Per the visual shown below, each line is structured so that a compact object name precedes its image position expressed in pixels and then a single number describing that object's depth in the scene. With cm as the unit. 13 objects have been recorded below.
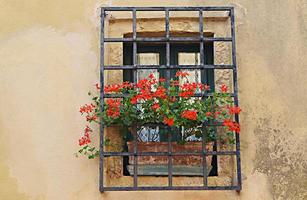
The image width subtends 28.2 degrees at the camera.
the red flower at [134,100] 417
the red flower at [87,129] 435
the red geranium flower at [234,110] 422
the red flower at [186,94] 420
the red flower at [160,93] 418
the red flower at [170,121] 414
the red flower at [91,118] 432
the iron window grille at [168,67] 427
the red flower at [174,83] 429
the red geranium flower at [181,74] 423
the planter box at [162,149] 435
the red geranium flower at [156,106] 417
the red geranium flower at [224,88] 429
